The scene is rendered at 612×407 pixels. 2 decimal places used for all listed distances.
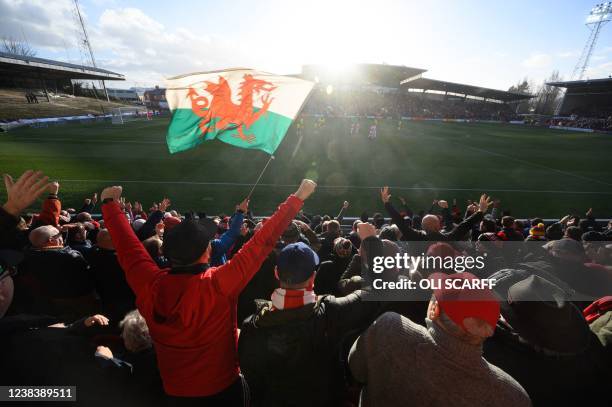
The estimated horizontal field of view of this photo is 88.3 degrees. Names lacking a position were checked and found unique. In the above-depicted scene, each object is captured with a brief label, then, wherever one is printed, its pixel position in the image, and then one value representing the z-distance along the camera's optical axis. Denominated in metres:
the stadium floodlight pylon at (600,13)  65.93
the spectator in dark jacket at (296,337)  1.89
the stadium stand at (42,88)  43.67
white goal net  41.56
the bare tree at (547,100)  94.78
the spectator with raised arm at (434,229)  4.45
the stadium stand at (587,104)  53.84
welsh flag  4.55
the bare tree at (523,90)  109.19
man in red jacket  1.88
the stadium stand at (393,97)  65.06
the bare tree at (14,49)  95.19
